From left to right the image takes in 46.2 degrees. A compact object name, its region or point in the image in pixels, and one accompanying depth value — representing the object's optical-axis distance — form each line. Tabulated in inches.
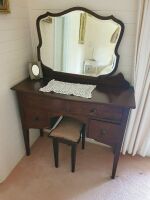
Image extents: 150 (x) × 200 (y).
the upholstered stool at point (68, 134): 61.3
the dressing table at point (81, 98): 55.8
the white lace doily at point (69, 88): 58.9
